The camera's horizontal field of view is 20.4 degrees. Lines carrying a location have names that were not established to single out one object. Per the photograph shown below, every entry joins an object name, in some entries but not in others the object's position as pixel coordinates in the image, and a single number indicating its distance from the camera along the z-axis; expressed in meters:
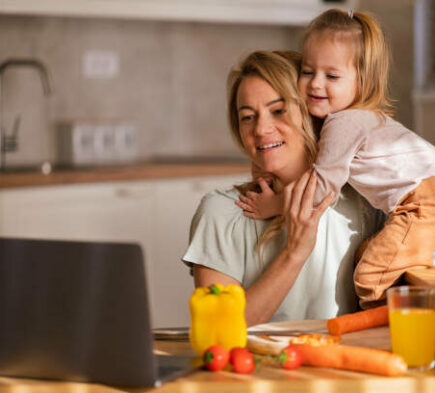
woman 2.09
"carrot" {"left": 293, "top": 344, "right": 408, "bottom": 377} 1.57
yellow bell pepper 1.65
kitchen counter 3.46
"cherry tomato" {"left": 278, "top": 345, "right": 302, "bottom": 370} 1.62
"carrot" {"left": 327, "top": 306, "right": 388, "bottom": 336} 1.78
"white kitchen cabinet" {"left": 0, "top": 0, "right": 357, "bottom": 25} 3.80
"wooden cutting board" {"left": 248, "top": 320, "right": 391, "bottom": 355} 1.67
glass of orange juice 1.61
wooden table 1.56
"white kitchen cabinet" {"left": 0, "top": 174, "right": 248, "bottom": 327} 3.47
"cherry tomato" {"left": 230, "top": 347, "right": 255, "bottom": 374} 1.60
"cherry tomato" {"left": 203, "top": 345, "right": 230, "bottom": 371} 1.62
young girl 2.01
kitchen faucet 3.94
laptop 1.51
